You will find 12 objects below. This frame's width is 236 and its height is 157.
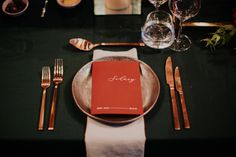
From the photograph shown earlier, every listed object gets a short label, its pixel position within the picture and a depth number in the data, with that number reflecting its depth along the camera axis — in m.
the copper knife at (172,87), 0.78
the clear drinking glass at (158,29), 0.97
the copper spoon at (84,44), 0.95
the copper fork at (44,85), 0.78
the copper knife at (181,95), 0.78
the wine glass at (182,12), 0.95
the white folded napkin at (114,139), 0.76
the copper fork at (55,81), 0.78
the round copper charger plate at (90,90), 0.77
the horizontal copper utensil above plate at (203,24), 1.00
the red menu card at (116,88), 0.77
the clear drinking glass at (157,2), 0.99
